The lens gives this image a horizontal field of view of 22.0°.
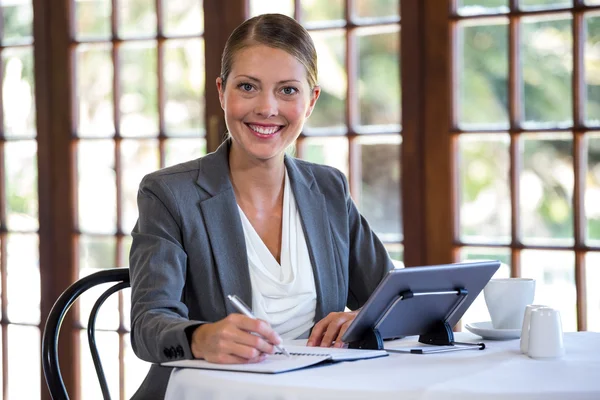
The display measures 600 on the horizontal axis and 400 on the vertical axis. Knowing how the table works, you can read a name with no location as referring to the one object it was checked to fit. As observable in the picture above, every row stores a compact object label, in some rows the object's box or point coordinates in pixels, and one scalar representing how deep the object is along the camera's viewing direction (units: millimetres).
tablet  1778
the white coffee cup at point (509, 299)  1928
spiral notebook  1720
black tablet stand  1805
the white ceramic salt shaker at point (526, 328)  1809
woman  2008
